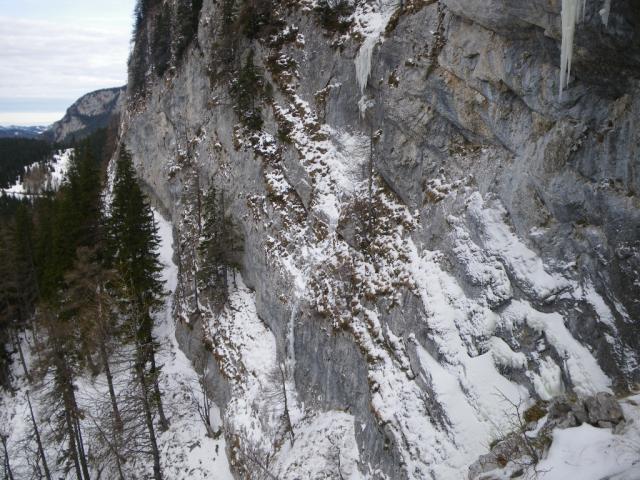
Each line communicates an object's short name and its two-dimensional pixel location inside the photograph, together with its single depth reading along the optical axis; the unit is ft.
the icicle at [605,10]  27.68
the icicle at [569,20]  28.40
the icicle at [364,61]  64.13
